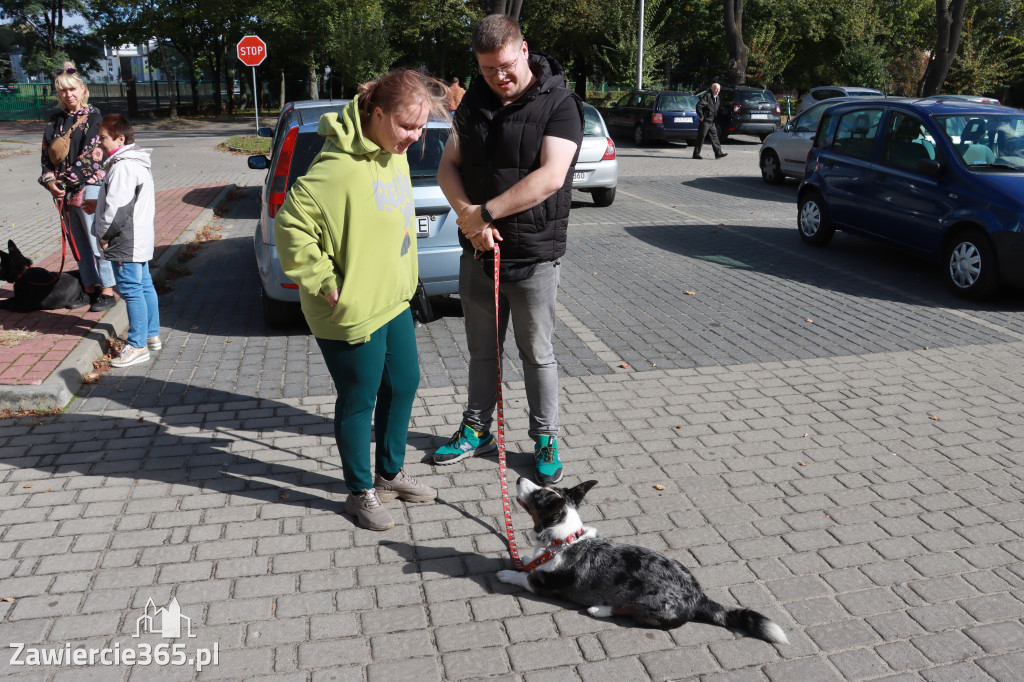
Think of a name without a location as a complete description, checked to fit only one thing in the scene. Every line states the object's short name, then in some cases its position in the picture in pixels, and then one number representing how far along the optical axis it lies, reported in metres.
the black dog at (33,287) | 6.83
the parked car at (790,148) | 15.08
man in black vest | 3.73
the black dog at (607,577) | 3.07
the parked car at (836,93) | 21.59
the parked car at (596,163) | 12.78
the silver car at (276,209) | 6.44
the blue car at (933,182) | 7.62
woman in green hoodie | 3.29
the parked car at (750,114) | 24.52
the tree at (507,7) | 19.26
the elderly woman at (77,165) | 6.74
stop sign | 24.62
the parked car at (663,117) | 22.72
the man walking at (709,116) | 19.67
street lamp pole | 31.48
